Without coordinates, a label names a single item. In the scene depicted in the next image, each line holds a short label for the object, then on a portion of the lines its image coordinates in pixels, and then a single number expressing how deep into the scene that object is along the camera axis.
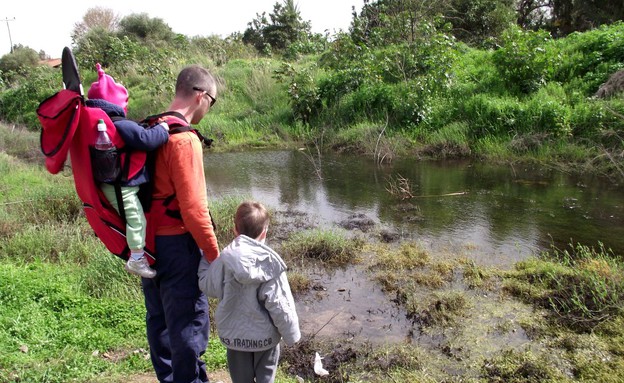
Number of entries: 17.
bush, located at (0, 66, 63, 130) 19.95
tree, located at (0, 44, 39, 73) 33.47
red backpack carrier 2.18
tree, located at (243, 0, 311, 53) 27.48
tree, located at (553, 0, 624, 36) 16.19
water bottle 2.23
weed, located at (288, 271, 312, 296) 5.05
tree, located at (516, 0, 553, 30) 19.67
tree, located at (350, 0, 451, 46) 13.78
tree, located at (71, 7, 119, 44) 27.38
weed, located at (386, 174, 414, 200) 8.27
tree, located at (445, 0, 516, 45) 16.91
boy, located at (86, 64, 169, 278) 2.31
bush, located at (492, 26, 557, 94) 11.65
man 2.42
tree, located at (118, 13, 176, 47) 28.29
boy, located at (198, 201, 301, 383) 2.41
